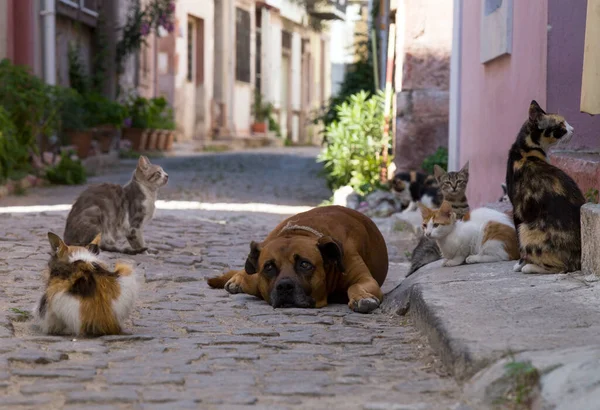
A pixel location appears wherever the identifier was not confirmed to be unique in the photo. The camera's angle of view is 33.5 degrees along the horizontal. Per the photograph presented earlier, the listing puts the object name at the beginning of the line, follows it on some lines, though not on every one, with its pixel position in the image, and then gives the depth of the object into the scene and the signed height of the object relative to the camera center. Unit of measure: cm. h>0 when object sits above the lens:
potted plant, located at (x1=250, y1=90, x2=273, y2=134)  3716 -19
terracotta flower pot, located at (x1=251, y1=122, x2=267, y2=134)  3712 -74
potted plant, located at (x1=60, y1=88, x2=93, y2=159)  1752 -33
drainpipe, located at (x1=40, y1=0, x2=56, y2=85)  1689 +112
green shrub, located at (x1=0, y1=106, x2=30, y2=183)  1294 -57
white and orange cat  597 -76
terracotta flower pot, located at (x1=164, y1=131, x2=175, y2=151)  2497 -87
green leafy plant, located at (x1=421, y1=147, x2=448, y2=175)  1231 -63
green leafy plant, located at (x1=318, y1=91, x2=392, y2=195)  1389 -48
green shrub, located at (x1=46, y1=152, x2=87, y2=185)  1544 -102
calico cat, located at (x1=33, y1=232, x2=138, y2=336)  461 -88
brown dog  558 -91
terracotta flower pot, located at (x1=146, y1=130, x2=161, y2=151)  2388 -76
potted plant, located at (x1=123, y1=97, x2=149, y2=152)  2314 -41
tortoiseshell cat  524 -56
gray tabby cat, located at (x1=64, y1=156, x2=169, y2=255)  759 -78
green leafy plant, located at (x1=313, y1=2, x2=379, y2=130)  1730 +45
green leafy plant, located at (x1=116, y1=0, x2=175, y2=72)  2227 +190
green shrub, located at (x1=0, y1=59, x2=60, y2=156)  1408 +8
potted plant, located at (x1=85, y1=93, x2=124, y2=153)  2039 -20
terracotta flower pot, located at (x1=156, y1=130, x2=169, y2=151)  2431 -78
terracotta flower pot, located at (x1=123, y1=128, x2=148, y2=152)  2322 -68
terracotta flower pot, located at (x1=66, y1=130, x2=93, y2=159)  1825 -63
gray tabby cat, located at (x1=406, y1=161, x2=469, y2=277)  812 -63
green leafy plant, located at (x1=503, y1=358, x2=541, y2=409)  340 -94
